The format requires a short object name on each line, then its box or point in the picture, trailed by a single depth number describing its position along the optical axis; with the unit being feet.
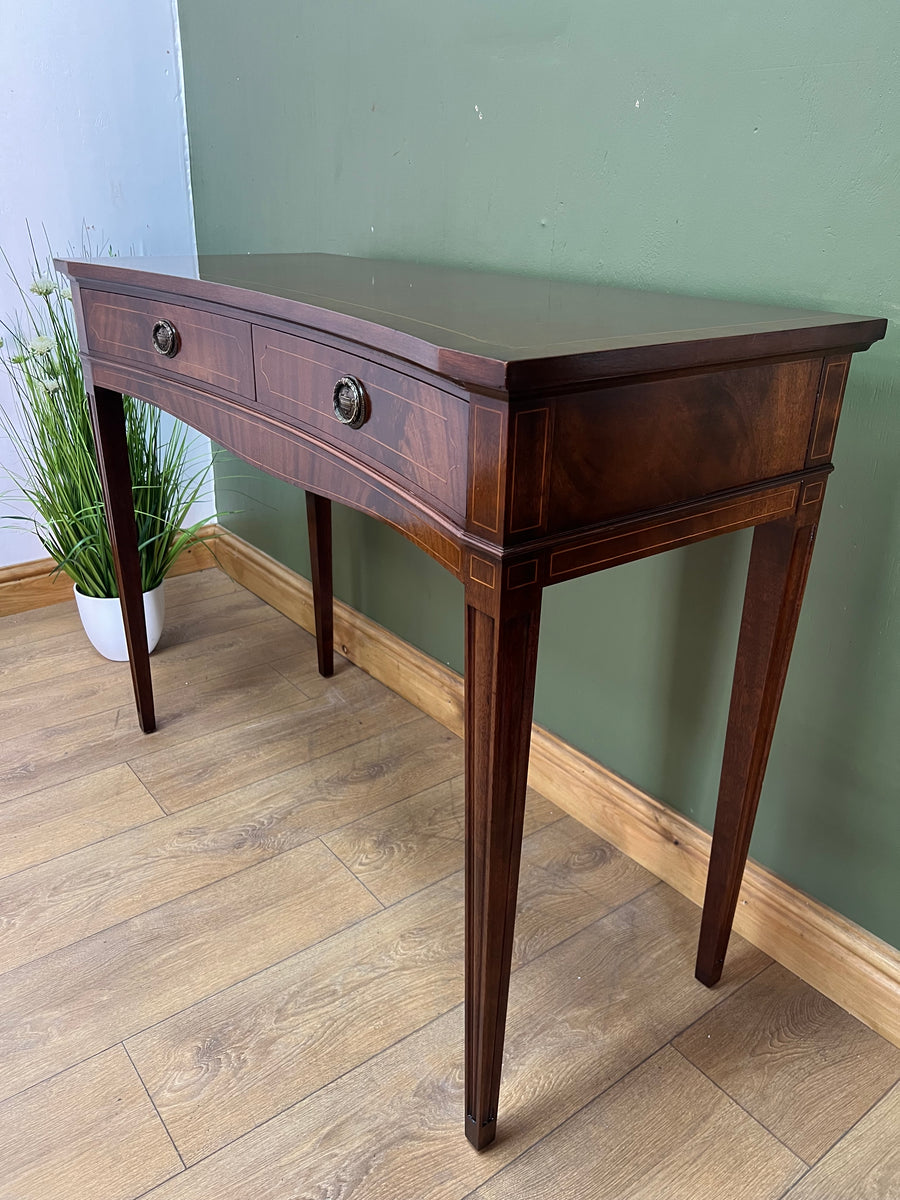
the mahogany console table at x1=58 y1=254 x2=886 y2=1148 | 2.24
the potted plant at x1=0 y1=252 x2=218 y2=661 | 5.66
